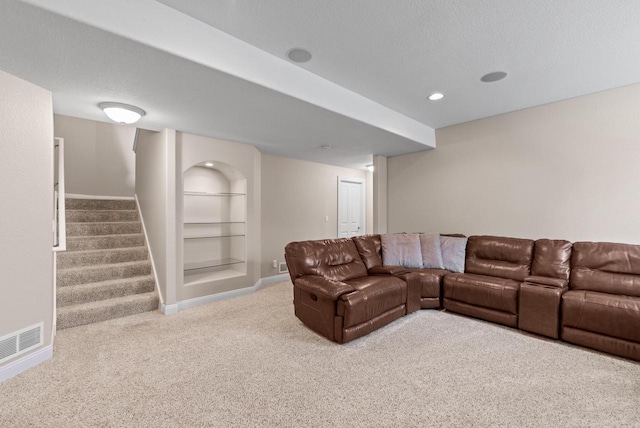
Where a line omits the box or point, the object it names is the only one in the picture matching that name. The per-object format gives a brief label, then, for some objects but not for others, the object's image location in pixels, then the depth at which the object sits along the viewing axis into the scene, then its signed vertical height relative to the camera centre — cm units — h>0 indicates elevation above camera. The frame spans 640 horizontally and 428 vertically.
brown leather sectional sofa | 254 -81
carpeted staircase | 329 -74
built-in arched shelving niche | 441 -14
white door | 659 +16
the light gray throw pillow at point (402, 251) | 401 -56
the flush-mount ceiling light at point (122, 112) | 282 +108
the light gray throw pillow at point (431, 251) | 399 -56
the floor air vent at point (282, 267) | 542 -107
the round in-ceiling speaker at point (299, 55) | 239 +142
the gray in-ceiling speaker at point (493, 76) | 282 +144
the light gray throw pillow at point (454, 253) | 387 -57
